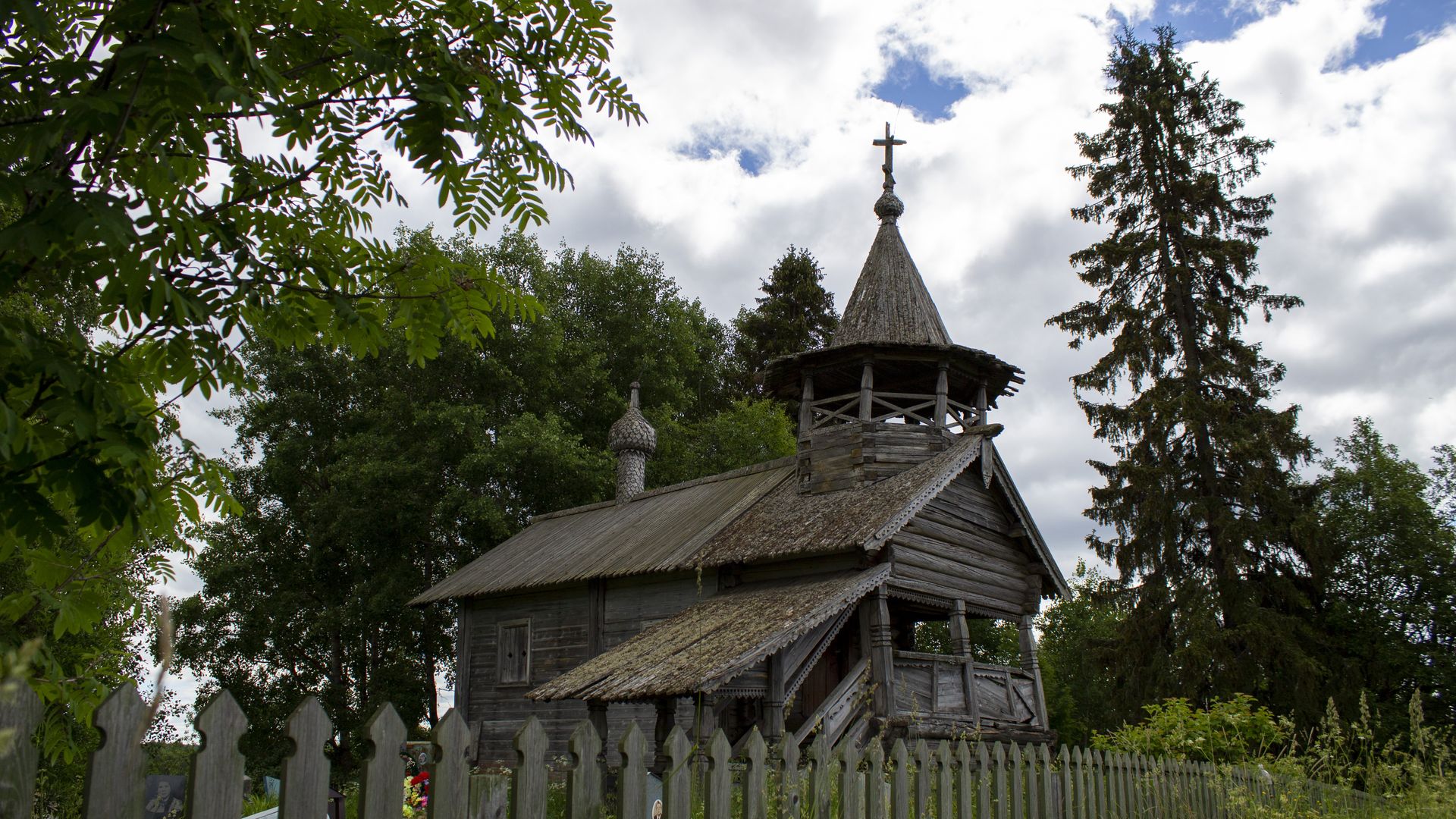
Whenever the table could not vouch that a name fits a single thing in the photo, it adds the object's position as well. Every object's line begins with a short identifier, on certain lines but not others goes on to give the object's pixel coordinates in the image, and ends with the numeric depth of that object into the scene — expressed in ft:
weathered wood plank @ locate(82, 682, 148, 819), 7.65
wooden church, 47.03
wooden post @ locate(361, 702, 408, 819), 9.23
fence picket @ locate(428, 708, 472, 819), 9.76
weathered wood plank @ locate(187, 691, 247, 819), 8.29
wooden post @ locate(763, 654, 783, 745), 45.47
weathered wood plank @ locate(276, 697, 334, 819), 8.80
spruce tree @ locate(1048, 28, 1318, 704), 78.43
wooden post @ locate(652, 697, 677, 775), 42.34
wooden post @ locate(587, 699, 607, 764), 43.26
